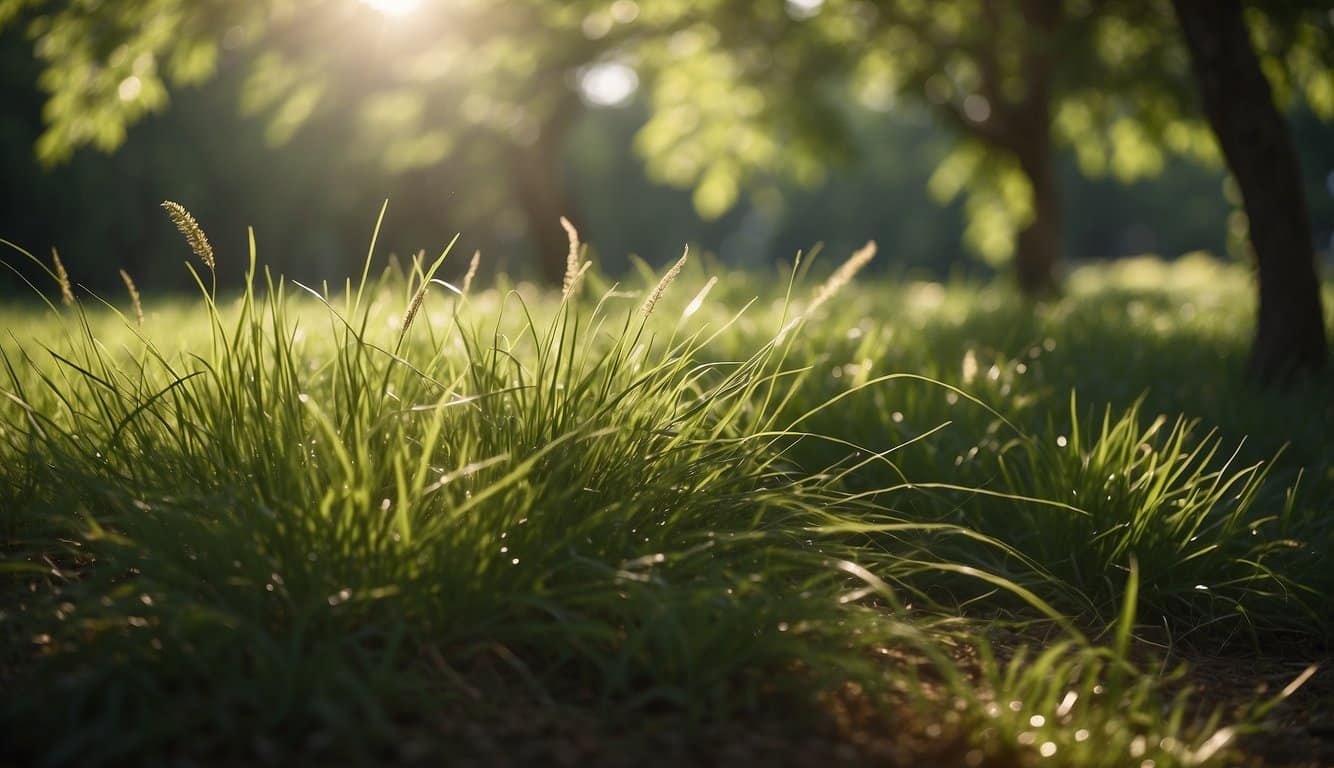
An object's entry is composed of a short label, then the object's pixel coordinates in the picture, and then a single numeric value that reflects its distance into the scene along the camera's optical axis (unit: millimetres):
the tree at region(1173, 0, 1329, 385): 5199
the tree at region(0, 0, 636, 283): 6434
